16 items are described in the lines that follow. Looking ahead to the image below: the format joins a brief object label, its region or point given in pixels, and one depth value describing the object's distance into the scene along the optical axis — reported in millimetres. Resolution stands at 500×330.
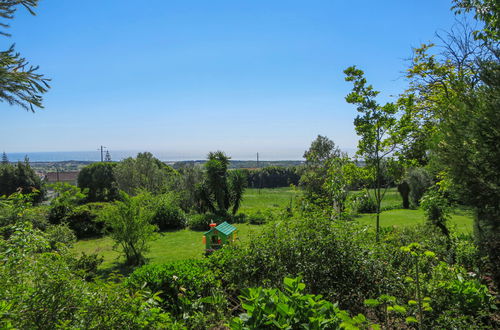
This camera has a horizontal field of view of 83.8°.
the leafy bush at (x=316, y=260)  3328
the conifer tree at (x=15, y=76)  4012
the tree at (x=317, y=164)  16156
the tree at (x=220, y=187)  18495
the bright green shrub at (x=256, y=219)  16800
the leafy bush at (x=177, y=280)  4344
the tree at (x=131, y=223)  9633
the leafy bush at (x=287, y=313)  1860
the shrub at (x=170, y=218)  17609
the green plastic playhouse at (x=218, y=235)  9547
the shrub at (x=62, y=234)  8477
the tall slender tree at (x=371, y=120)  6312
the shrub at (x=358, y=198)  7050
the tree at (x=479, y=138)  3328
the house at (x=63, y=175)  63719
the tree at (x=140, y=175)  25020
